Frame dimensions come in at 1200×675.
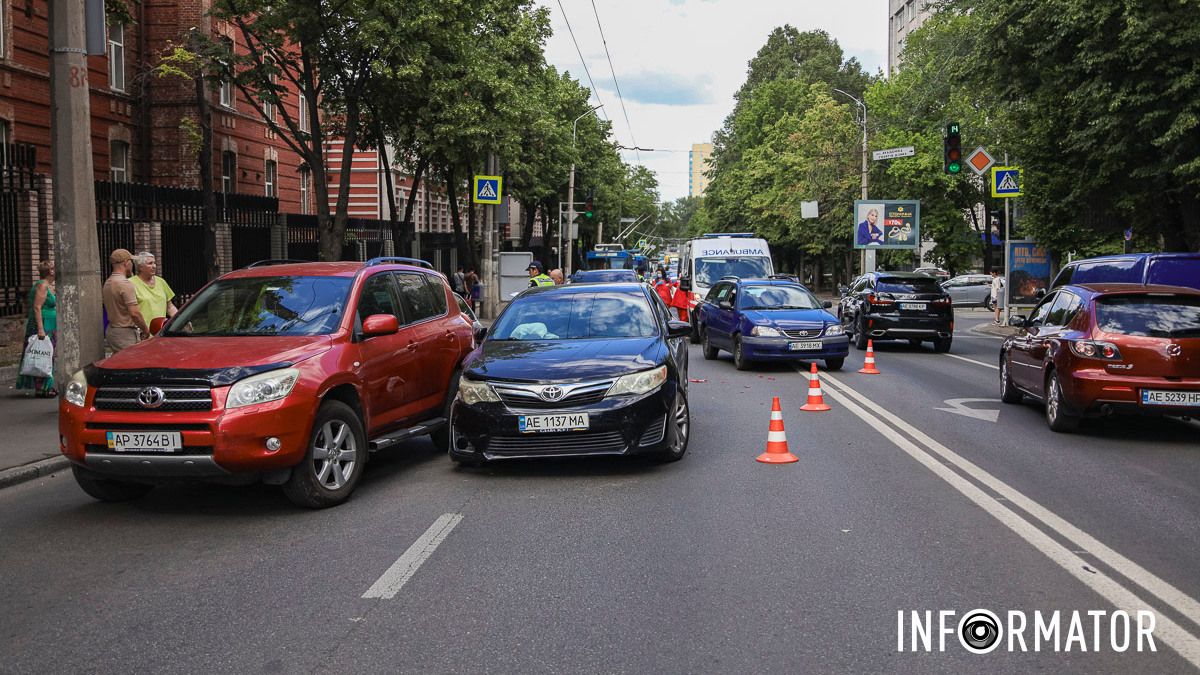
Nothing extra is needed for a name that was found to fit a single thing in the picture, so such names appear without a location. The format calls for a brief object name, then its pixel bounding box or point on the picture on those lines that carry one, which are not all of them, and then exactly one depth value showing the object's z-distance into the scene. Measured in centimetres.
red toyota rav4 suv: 727
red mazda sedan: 1054
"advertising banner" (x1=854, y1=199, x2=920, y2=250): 4438
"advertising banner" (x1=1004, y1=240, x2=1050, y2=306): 3297
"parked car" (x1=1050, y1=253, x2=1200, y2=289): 1534
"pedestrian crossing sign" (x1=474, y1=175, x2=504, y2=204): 2788
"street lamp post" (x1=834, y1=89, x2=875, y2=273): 4162
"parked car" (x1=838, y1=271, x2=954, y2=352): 2309
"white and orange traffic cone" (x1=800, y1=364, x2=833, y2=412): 1307
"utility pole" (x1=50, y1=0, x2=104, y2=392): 1168
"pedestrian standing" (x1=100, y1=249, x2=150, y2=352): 1184
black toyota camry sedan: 855
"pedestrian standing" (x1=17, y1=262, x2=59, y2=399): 1373
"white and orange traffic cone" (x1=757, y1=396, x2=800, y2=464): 941
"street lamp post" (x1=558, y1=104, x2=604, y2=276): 4804
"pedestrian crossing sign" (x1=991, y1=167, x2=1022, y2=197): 3064
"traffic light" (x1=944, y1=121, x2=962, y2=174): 2294
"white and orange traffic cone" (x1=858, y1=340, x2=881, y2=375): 1819
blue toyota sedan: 1822
